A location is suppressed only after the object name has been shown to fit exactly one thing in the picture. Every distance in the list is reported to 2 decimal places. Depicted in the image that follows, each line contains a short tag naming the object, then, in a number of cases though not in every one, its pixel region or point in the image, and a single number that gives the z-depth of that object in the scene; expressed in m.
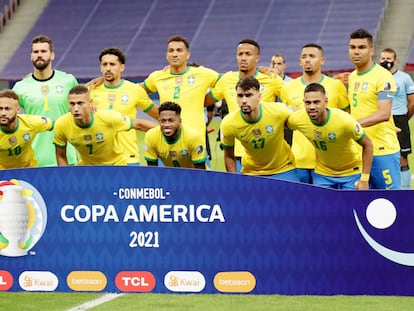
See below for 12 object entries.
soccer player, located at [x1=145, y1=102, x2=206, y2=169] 8.84
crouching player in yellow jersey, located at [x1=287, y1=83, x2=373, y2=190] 8.49
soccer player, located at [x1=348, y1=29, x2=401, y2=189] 9.49
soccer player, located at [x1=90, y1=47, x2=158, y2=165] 10.22
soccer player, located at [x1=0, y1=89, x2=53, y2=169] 9.04
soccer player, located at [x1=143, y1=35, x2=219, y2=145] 10.44
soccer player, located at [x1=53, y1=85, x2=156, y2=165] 8.88
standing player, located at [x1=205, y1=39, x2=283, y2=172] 9.95
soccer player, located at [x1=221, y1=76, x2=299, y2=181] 8.58
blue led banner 7.00
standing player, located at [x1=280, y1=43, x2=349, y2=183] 9.66
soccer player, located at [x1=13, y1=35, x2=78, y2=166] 10.19
